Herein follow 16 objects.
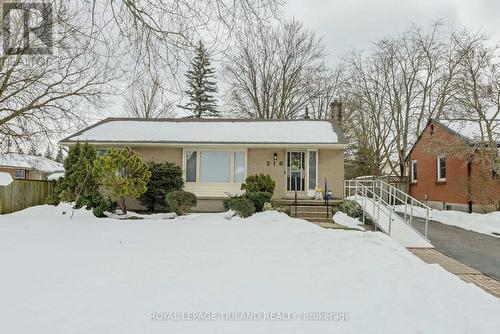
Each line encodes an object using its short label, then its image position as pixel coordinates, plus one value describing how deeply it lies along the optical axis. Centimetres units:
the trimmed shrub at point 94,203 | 1145
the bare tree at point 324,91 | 2762
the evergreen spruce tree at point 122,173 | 1071
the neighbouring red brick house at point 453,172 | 1377
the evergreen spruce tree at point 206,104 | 2964
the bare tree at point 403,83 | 2255
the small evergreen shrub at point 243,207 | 1149
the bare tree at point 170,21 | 513
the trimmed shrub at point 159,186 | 1293
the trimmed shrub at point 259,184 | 1251
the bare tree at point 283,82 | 2437
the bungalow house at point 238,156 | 1380
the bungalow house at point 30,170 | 3020
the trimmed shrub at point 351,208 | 1196
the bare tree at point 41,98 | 1228
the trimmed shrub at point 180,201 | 1180
